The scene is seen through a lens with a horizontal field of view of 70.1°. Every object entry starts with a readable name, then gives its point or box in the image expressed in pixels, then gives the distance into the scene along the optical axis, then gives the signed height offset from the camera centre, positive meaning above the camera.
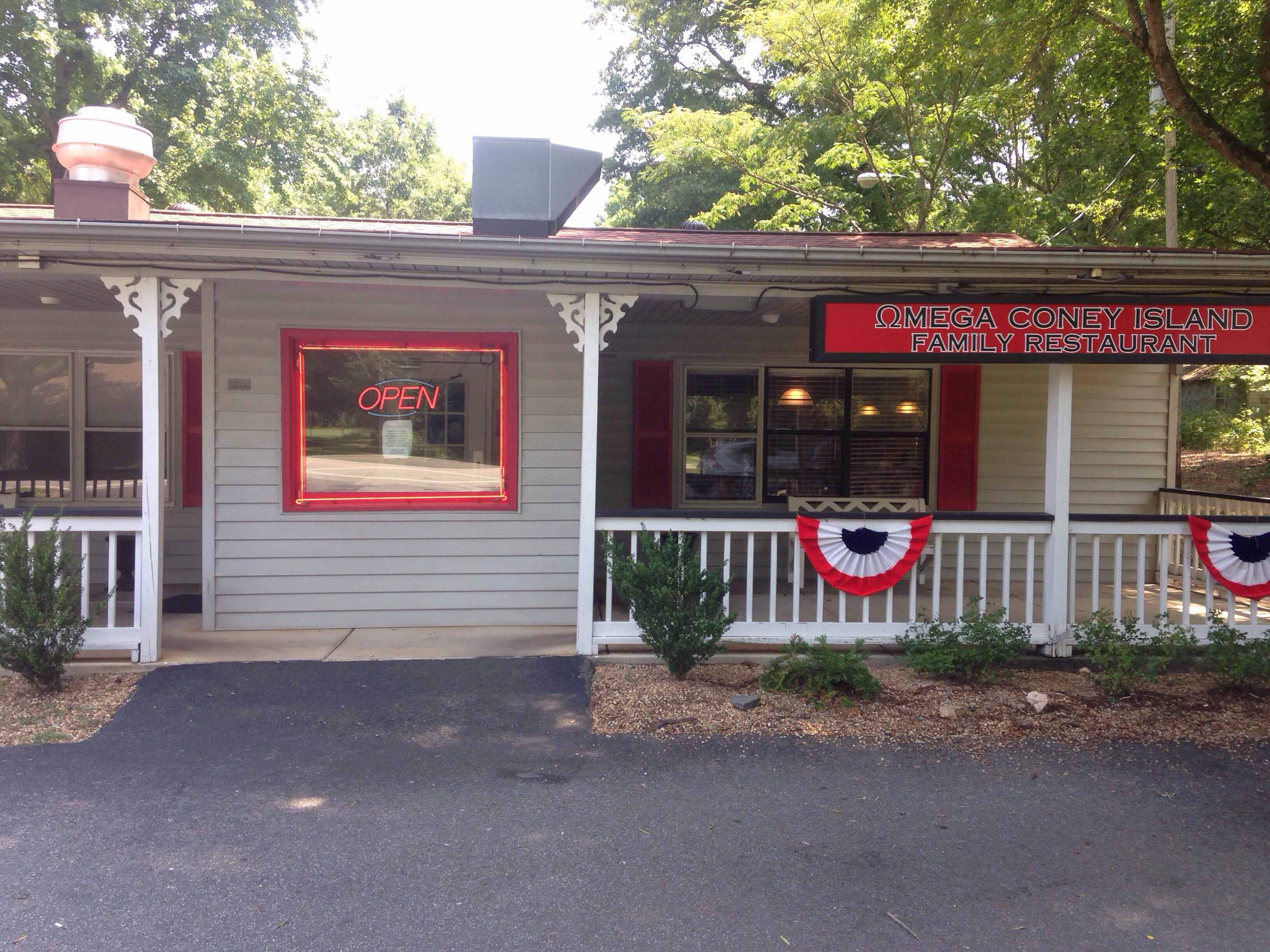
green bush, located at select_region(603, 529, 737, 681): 5.53 -0.92
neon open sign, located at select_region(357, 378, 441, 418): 6.88 +0.39
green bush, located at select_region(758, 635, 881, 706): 5.41 -1.34
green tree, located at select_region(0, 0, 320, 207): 15.72 +6.85
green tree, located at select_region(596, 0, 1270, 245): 8.26 +5.03
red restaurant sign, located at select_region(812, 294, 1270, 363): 5.93 +0.85
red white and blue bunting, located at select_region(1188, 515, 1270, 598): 6.02 -0.63
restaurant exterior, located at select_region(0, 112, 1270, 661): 5.76 +0.35
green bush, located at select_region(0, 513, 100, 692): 5.09 -0.95
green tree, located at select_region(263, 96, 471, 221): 36.19 +11.37
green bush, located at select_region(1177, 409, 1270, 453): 17.52 +0.59
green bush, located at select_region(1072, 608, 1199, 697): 5.48 -1.19
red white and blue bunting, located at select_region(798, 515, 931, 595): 6.06 -0.66
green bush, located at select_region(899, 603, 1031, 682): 5.62 -1.20
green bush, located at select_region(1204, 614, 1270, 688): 5.41 -1.19
